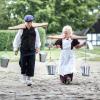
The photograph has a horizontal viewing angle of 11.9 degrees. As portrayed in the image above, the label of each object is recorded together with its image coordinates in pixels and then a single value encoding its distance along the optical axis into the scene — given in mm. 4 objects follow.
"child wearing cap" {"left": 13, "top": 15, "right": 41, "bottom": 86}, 12336
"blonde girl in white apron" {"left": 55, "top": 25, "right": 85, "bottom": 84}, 13102
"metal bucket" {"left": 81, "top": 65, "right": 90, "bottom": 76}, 15641
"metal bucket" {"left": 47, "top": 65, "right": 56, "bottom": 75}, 15433
